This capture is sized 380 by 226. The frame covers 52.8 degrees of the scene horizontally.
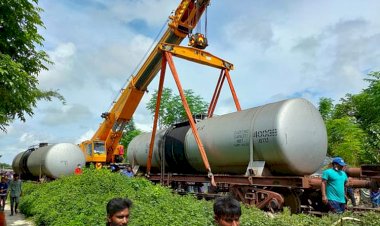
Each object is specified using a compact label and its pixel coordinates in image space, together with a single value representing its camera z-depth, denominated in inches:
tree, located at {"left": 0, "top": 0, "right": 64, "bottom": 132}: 322.0
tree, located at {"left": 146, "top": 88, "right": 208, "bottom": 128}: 1577.3
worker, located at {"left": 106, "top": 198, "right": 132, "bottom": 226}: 142.9
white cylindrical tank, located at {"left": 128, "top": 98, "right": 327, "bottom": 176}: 426.9
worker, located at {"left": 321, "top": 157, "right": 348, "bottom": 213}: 304.0
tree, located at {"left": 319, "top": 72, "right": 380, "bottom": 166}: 1122.7
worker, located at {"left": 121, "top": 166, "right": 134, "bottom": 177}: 746.8
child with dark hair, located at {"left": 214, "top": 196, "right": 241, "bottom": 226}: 116.9
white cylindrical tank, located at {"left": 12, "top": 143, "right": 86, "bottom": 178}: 954.1
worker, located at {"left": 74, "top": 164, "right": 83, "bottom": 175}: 834.9
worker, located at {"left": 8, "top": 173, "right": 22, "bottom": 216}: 602.9
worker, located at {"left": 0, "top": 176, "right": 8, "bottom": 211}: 585.0
